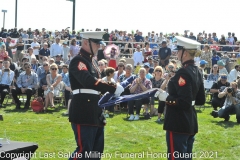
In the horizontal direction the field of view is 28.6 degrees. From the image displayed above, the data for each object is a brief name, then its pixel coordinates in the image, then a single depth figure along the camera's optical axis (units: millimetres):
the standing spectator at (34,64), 17297
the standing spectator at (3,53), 18500
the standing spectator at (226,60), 20156
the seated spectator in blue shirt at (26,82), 14477
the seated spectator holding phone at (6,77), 14961
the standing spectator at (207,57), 18938
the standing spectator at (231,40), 24172
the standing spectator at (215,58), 19912
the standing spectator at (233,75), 16166
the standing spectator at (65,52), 20750
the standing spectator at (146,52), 20234
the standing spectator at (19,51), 22031
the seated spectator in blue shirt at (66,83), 14088
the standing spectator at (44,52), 21058
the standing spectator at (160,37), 25642
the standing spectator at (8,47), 21114
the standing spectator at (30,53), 19703
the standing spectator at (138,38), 25439
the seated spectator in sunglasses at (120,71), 13945
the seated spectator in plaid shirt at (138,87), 12180
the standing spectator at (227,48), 22859
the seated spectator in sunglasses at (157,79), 12867
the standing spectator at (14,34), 26953
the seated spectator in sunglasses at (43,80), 14555
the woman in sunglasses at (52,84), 14044
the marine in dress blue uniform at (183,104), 5551
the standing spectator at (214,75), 15610
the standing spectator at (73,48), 19250
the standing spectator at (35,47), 23084
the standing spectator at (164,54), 19094
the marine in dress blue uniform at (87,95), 5719
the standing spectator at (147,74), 14083
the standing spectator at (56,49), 20609
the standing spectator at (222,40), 23062
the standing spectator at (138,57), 20438
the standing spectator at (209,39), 23850
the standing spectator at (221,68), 16406
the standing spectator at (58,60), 18448
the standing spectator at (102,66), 14170
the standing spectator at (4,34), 27114
